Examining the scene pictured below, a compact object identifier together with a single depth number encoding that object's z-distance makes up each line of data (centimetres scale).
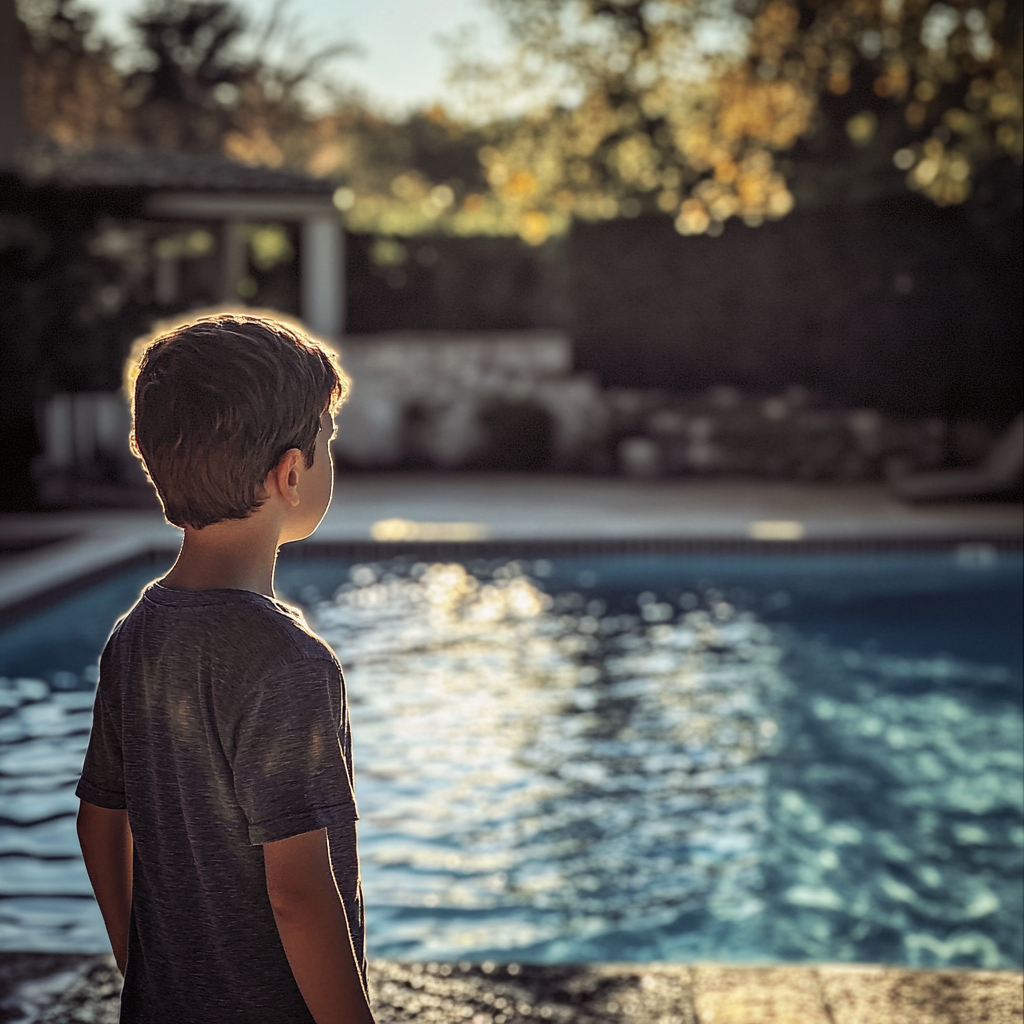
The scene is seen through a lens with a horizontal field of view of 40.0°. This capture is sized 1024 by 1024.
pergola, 1662
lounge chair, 1229
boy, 139
